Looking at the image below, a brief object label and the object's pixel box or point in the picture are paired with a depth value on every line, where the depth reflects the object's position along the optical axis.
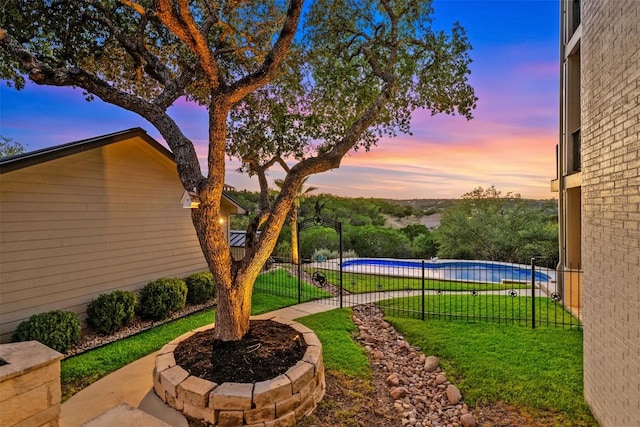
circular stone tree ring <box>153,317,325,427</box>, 3.58
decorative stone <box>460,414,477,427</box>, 3.88
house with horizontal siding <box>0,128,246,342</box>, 5.69
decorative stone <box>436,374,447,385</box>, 4.83
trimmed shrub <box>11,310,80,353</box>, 5.51
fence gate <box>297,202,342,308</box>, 8.82
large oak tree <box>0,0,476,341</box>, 4.51
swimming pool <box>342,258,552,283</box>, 13.52
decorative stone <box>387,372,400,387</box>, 4.83
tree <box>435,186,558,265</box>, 15.92
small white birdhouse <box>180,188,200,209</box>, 4.36
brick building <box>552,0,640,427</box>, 3.06
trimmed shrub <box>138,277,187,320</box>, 7.58
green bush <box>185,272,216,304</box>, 8.80
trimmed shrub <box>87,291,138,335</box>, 6.65
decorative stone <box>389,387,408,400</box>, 4.55
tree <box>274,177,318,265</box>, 15.84
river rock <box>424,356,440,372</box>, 5.21
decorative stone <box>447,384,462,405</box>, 4.39
